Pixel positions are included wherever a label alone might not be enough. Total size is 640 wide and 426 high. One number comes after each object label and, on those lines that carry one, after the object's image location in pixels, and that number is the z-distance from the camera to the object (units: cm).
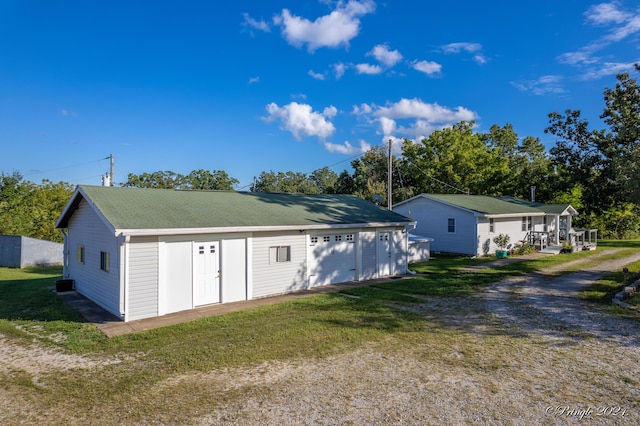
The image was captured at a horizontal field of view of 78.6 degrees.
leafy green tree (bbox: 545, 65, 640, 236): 2700
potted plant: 2542
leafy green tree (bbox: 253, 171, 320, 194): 7094
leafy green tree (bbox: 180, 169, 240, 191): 5847
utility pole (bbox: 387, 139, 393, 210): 2276
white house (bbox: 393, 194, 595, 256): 2484
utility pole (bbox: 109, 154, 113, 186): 2737
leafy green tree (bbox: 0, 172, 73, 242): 2592
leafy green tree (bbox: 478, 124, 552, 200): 3969
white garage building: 1020
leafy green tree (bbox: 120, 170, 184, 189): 5138
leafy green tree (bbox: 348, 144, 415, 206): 4419
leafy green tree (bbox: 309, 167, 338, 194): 8662
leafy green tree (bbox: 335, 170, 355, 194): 5531
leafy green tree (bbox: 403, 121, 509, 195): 4034
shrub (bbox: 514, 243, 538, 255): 2520
